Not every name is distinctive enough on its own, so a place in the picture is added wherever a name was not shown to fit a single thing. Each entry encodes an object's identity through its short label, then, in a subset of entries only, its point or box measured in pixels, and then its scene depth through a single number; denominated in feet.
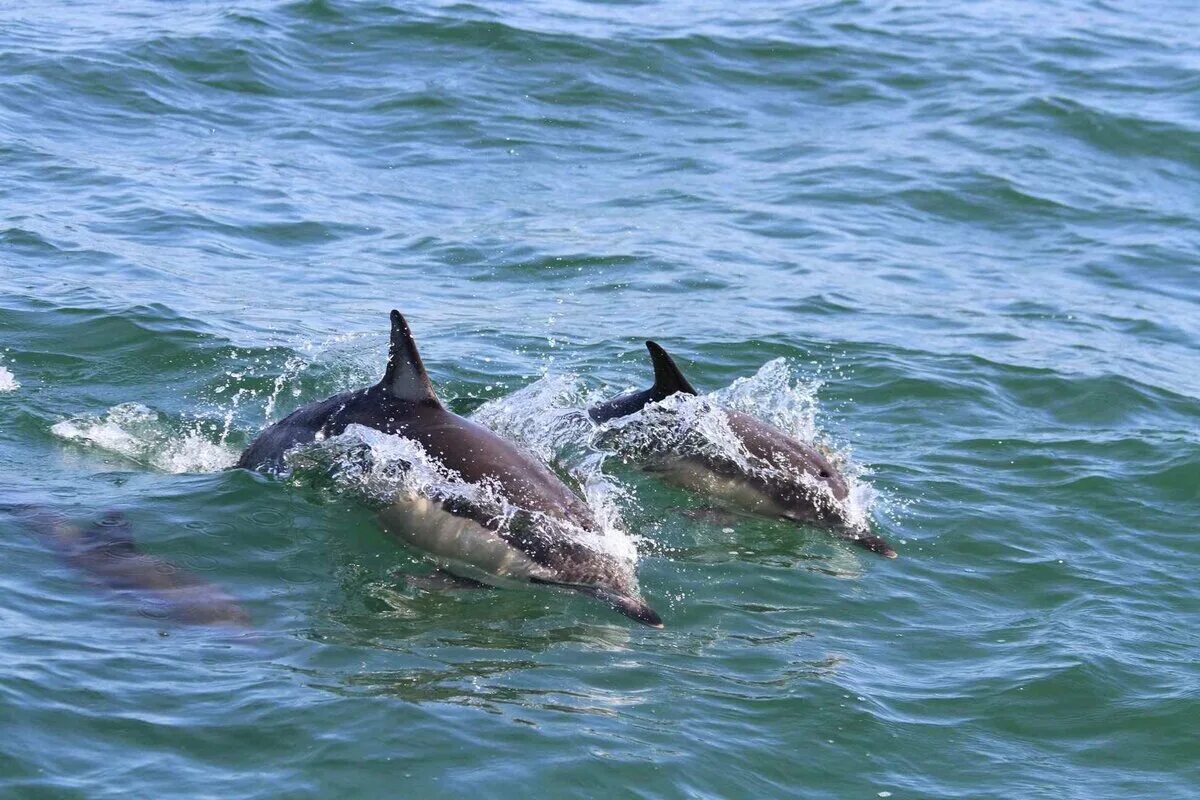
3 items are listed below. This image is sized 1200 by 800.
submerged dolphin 52.85
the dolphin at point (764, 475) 66.85
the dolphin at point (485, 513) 56.70
